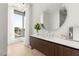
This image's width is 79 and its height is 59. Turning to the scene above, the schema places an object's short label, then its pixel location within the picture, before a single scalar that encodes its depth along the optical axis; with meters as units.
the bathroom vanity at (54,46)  0.83
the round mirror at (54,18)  1.05
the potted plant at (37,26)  0.98
